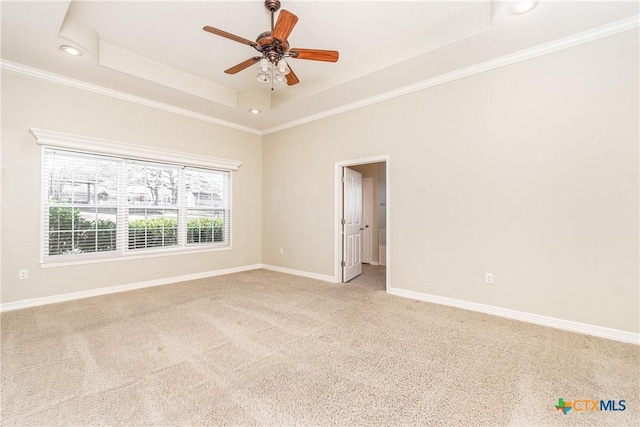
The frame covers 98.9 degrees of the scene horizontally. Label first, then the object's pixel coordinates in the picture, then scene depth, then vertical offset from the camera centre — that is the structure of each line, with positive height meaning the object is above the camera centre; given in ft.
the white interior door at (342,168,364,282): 15.40 -0.51
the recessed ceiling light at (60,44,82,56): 9.68 +6.03
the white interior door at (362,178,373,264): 21.91 +0.11
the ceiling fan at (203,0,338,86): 7.52 +5.09
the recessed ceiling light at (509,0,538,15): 7.55 +5.88
